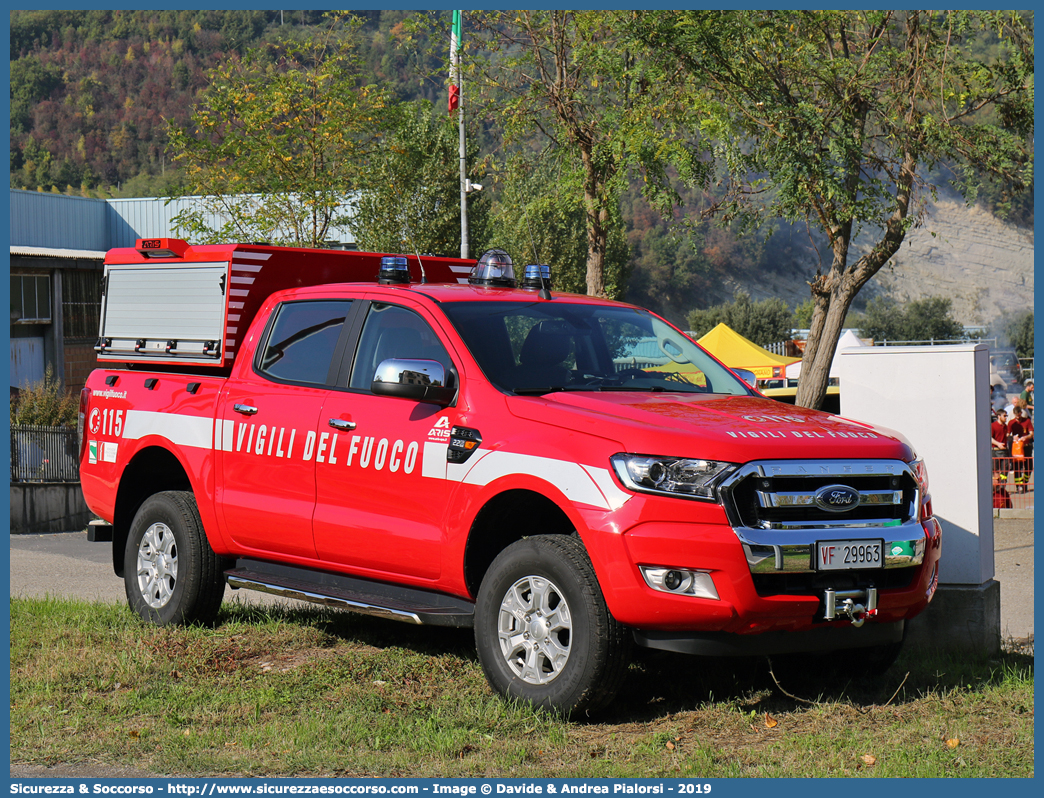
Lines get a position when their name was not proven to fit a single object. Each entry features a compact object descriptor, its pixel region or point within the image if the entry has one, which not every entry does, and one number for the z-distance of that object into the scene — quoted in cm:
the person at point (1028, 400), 1835
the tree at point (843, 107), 1402
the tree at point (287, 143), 2478
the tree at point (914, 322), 9794
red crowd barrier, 1476
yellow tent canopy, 3516
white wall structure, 643
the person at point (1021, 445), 1596
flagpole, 1965
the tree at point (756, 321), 9206
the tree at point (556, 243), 5412
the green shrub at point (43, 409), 2419
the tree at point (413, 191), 2789
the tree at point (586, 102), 1527
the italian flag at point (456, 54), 1958
